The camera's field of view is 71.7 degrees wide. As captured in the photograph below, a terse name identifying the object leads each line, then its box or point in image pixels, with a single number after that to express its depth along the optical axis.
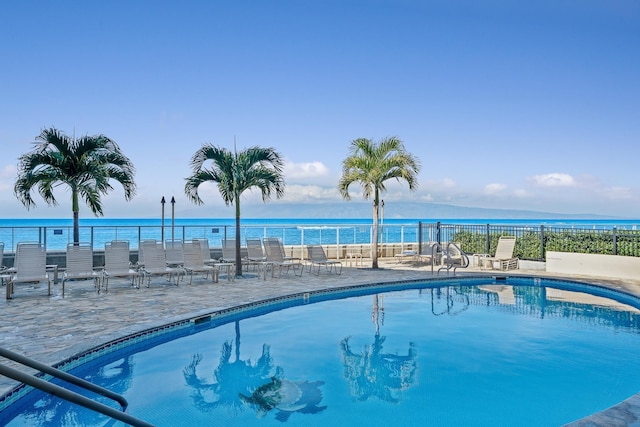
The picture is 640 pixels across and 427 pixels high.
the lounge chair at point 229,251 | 12.21
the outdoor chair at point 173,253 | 11.17
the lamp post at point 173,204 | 14.22
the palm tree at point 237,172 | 11.34
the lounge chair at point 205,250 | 12.04
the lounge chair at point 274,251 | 11.98
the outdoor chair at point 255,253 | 12.59
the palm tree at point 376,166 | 13.09
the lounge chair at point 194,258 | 10.53
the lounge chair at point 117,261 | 9.23
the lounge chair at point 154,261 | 9.73
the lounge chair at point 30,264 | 8.27
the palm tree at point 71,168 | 10.30
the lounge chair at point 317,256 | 12.13
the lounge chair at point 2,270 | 9.43
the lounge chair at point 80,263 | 8.91
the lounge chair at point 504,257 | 13.34
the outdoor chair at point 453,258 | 13.66
